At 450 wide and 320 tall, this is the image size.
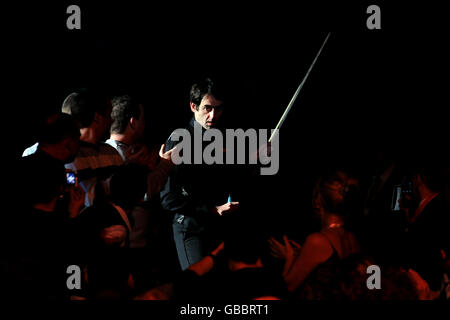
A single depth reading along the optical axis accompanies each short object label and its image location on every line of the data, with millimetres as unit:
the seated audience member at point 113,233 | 5047
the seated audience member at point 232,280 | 4856
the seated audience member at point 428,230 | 6332
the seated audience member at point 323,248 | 5656
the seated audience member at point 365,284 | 5609
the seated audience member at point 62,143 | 5898
